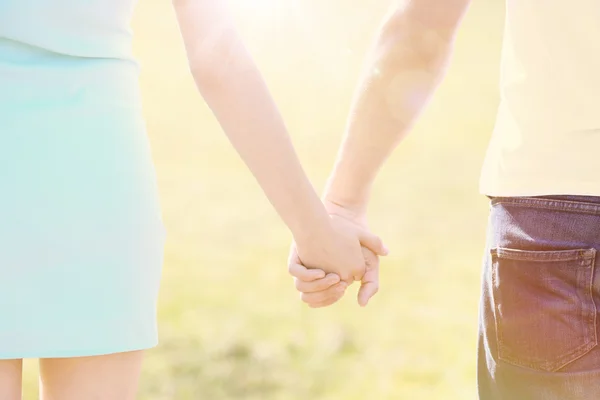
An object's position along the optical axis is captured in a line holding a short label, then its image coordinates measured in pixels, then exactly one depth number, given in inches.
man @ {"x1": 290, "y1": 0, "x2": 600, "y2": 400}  73.4
